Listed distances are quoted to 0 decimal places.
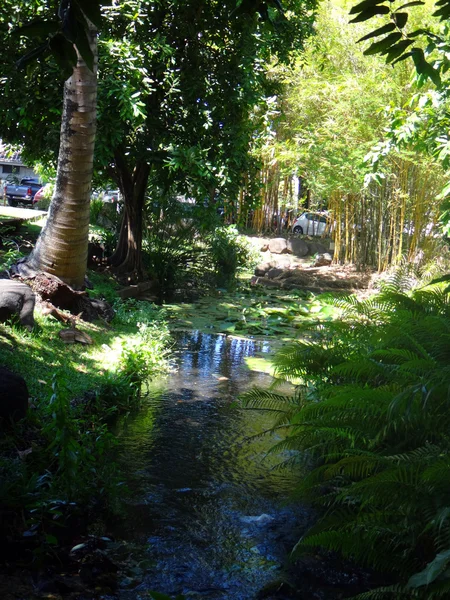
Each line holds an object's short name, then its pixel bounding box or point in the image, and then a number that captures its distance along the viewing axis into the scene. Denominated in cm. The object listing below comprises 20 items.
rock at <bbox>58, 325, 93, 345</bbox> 702
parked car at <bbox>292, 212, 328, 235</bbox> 2610
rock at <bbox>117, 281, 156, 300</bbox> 1147
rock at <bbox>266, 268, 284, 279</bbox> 1709
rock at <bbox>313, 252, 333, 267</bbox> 1895
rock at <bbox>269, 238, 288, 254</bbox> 2169
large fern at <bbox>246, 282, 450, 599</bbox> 314
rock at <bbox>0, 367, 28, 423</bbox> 444
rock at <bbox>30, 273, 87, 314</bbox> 770
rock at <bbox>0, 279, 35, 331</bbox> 645
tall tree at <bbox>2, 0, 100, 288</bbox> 774
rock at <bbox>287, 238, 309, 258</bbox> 2158
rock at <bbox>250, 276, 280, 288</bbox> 1648
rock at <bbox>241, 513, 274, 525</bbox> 429
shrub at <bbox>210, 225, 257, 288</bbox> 1541
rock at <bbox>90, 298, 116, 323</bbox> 848
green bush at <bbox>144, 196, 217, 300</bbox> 1376
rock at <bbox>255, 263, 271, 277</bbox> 1761
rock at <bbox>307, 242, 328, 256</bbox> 2160
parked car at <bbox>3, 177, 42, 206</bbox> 2848
